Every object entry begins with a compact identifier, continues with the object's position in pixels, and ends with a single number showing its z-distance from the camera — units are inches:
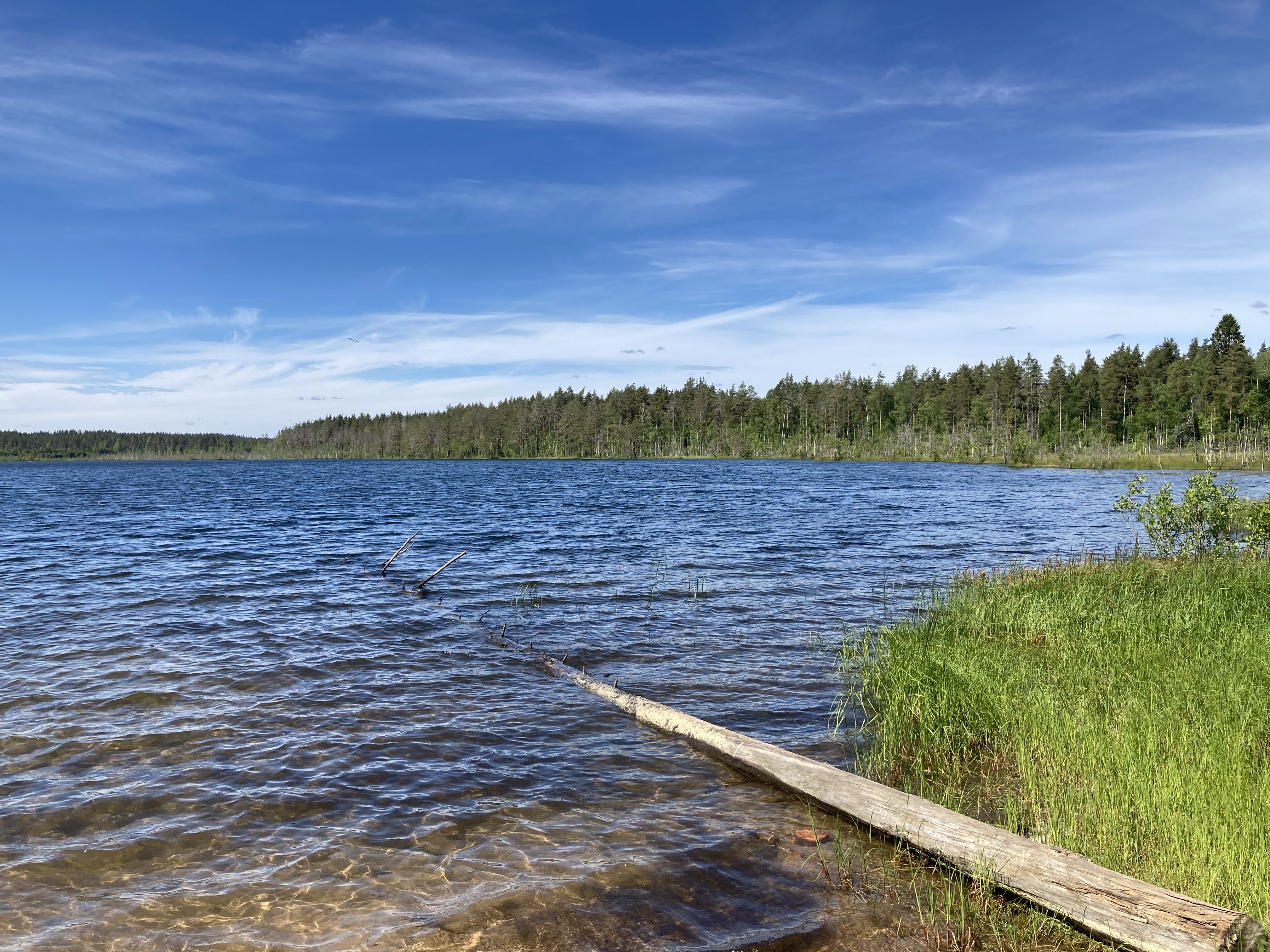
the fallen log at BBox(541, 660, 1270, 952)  180.4
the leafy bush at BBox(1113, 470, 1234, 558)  746.2
